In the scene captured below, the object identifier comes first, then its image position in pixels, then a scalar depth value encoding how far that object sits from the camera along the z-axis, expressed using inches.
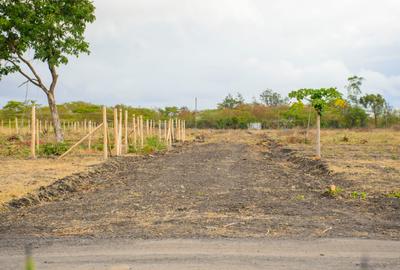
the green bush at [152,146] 1081.2
